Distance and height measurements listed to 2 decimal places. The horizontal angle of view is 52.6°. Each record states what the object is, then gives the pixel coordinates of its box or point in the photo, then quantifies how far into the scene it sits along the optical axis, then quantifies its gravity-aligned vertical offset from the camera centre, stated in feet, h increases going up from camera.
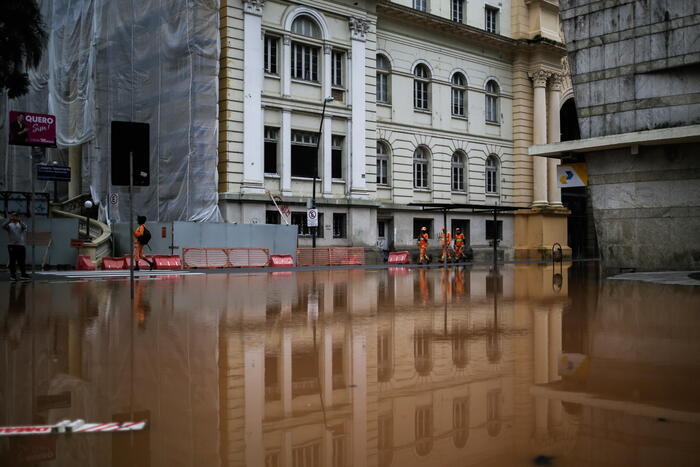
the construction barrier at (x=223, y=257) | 93.35 -1.48
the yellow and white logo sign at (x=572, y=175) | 76.07 +7.49
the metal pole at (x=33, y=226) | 65.13 +1.99
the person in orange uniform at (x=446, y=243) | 109.91 +0.33
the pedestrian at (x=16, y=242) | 66.44 +0.56
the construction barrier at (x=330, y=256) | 107.45 -1.65
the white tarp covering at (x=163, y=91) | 100.32 +22.27
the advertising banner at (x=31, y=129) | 74.02 +12.57
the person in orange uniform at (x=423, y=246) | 116.16 -0.13
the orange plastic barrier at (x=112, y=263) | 86.69 -1.94
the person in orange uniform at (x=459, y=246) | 122.57 -0.18
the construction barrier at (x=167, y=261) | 89.45 -1.80
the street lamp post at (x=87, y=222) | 90.12 +3.24
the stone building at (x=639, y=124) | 65.26 +11.54
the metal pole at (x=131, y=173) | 43.45 +4.55
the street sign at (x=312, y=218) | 102.92 +4.07
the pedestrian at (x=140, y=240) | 81.25 +0.82
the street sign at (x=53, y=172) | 86.52 +9.45
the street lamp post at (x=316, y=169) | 106.11 +12.01
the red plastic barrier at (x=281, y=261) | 100.42 -2.10
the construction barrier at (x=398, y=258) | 117.91 -2.09
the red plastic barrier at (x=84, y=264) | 86.38 -2.01
